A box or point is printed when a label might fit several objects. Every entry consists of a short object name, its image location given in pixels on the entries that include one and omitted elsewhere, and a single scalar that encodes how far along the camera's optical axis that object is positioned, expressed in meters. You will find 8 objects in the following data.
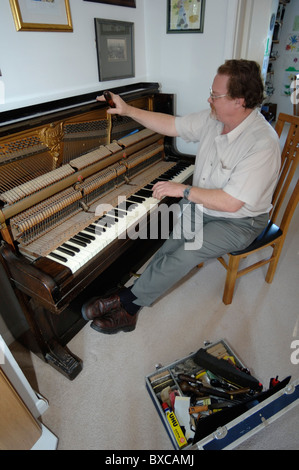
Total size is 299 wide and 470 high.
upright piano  1.25
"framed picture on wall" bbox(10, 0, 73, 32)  1.34
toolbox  1.13
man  1.54
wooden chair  1.87
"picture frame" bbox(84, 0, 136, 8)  1.77
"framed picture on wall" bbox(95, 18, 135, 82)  1.80
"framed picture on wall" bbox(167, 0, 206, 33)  2.05
